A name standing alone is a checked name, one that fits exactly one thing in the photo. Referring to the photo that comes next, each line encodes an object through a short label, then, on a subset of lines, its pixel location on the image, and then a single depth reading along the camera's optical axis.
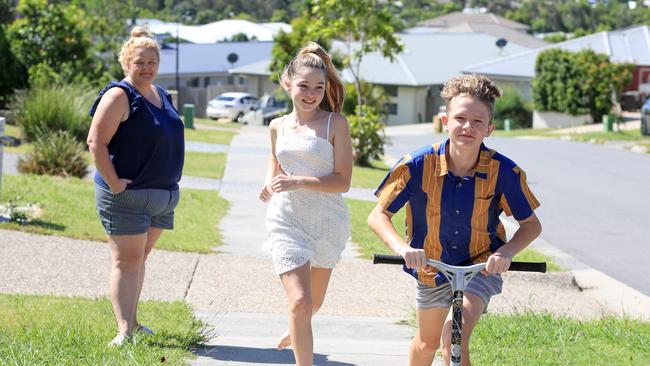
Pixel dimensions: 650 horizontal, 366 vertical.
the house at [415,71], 59.91
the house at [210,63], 66.38
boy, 4.66
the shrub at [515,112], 52.31
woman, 6.22
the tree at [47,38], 29.56
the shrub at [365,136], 22.55
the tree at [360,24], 23.09
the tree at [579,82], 45.88
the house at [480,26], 80.92
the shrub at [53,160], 15.44
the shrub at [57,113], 18.55
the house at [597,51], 53.59
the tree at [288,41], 44.19
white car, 54.38
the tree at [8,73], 29.23
